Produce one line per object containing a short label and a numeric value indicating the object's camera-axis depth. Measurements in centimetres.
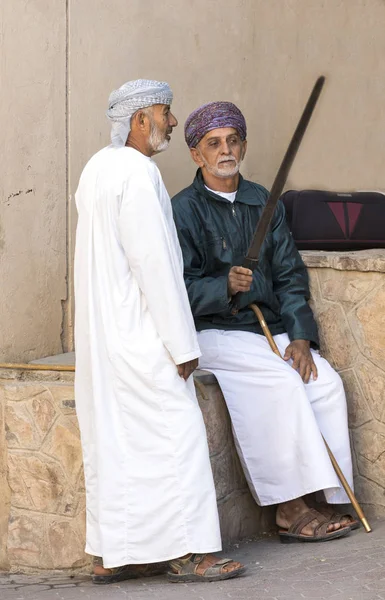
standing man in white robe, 870
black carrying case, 1144
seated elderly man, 998
